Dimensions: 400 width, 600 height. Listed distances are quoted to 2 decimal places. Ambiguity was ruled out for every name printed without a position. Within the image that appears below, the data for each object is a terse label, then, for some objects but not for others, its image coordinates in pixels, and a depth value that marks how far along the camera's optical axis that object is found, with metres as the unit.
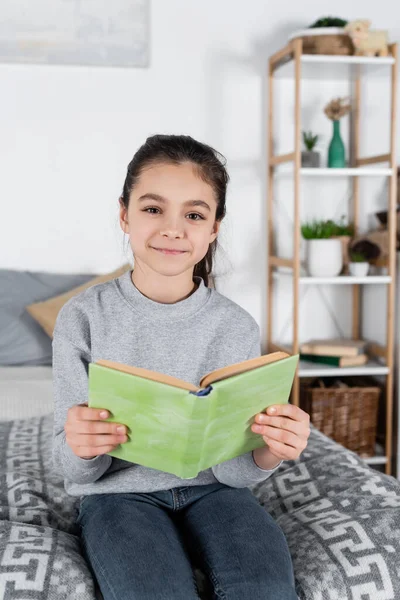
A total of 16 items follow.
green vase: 2.84
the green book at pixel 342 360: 2.77
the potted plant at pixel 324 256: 2.71
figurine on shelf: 2.60
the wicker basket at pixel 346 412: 2.72
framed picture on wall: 2.75
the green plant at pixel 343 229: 2.87
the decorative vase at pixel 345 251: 2.80
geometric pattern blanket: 1.14
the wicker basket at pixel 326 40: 2.65
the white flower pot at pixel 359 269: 2.71
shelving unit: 2.62
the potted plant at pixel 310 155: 2.82
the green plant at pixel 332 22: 2.71
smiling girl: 1.09
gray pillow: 2.59
